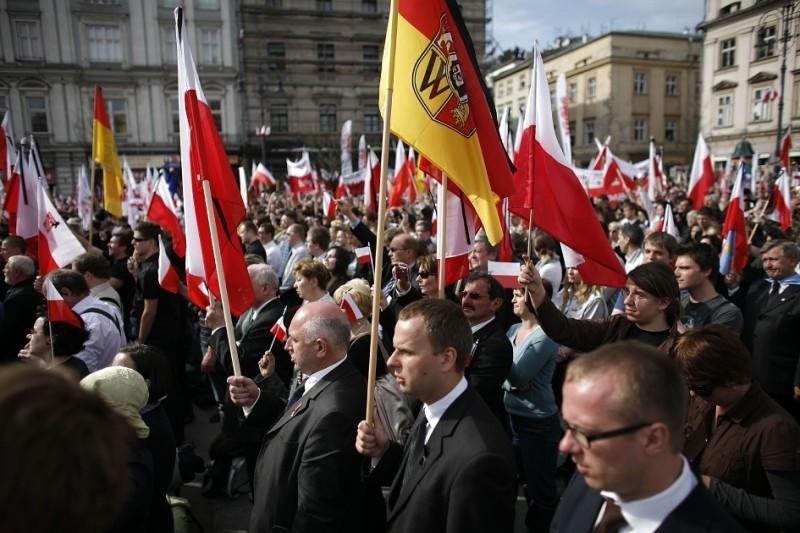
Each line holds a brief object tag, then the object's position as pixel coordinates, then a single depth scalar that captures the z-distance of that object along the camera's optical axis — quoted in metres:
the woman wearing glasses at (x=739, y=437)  2.15
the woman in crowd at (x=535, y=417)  3.91
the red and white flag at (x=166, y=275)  5.32
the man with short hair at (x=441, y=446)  2.05
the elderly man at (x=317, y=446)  2.52
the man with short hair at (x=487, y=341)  3.51
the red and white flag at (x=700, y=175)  11.35
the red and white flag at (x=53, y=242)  5.96
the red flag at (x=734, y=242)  7.03
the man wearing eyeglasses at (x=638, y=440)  1.54
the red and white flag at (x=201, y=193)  3.55
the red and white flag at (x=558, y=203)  3.74
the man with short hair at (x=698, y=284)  4.06
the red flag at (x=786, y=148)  13.97
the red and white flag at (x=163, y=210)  7.39
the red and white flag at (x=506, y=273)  4.34
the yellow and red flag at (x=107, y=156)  7.74
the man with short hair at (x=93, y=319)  4.20
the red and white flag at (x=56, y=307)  3.69
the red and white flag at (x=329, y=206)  11.75
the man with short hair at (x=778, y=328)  4.55
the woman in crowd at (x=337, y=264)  6.20
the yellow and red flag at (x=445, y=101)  3.19
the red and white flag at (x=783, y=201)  9.38
